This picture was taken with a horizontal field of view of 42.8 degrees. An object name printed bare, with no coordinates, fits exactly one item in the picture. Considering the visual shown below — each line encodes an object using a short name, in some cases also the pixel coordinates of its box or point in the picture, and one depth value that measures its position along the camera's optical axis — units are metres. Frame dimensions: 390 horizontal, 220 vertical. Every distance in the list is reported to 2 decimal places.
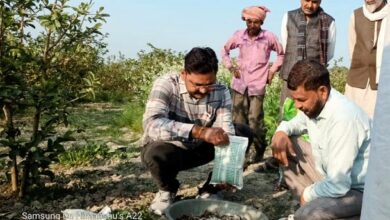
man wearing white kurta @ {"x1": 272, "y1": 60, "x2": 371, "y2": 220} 2.41
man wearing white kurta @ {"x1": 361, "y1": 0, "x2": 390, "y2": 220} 1.28
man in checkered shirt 3.00
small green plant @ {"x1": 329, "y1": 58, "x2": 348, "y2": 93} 8.77
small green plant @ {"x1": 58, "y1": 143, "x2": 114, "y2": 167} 4.40
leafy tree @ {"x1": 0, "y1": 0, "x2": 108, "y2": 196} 3.17
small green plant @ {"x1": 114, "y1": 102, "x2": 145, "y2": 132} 6.56
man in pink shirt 4.54
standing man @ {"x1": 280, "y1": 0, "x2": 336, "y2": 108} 4.18
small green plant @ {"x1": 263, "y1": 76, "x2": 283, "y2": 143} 5.20
